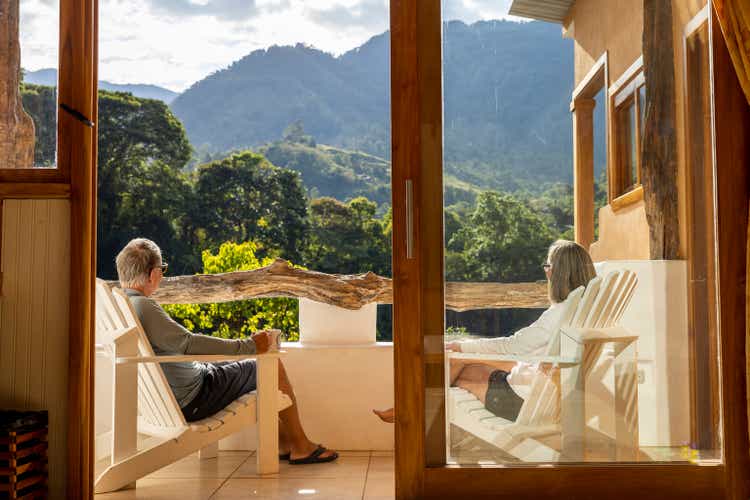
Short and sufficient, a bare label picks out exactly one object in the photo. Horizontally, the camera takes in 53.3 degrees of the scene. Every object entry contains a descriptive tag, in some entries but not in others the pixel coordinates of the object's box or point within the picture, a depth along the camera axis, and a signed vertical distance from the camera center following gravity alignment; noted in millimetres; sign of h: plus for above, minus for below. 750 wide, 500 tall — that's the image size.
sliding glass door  2752 +62
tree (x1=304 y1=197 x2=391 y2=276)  16781 +899
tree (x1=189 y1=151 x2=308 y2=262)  16734 +1736
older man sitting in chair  3504 -378
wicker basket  2592 -591
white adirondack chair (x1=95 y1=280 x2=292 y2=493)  3193 -581
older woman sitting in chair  2773 -301
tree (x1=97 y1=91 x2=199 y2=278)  15914 +2343
